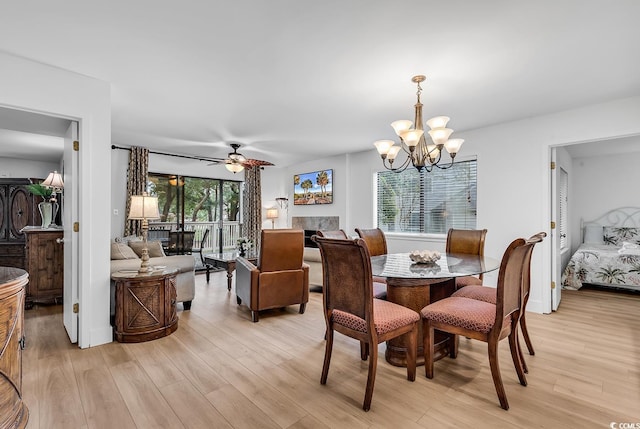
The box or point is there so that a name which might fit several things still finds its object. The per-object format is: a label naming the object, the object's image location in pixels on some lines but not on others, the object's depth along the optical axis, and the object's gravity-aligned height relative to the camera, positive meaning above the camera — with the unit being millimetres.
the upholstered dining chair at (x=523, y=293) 2248 -646
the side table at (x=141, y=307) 2811 -865
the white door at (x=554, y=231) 3758 -195
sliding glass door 6262 +165
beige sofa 3648 -593
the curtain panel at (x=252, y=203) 7293 +293
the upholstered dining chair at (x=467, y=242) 3328 -312
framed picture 6582 +633
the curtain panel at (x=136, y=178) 5492 +685
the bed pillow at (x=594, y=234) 5887 -368
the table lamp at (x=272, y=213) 7414 +53
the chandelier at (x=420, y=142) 2551 +660
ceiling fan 5078 +919
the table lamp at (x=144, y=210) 2928 +50
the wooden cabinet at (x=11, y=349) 1489 -696
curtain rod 5948 +1220
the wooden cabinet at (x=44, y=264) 3850 -632
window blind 4637 +267
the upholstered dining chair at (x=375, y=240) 3652 -312
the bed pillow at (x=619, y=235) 5520 -359
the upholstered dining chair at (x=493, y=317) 1869 -678
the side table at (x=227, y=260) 4553 -704
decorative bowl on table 2605 -366
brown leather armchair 3387 -692
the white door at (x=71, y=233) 2756 -166
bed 4547 -607
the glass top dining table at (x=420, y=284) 2145 -558
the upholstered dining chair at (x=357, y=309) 1874 -641
